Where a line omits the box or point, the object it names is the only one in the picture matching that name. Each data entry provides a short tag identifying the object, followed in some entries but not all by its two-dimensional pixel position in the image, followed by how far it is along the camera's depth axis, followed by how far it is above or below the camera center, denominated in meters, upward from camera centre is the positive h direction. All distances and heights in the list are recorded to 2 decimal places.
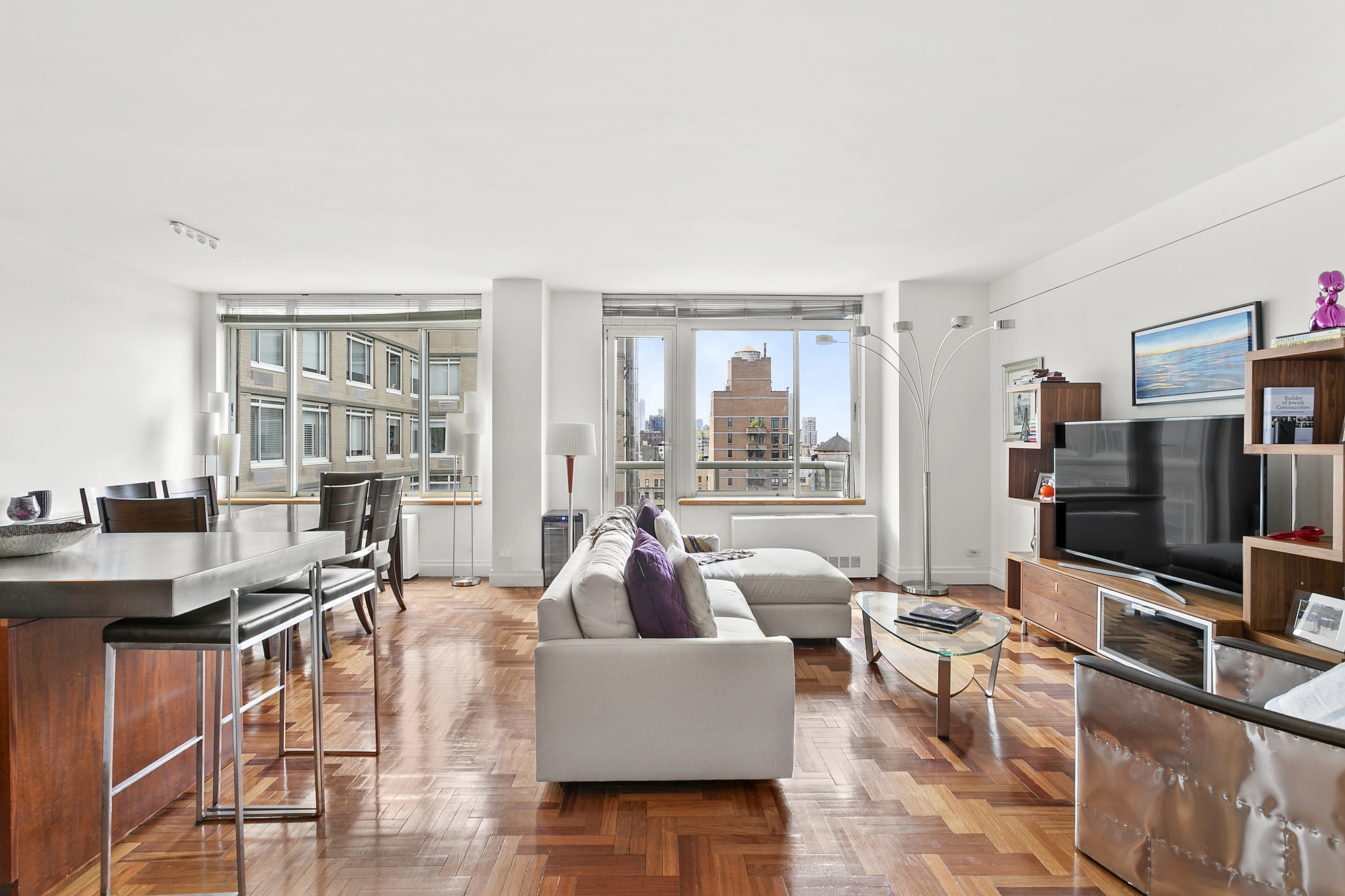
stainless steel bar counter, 1.75 -0.66
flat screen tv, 3.16 -0.25
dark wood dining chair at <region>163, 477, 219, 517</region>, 4.56 -0.28
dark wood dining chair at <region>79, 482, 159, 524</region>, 4.00 -0.26
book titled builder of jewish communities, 2.73 +0.12
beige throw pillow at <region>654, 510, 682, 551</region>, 3.94 -0.49
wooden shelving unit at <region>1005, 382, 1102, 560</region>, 4.46 +0.24
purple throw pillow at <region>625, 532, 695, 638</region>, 2.54 -0.56
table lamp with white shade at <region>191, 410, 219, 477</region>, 5.82 +0.13
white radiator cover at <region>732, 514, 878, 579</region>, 5.95 -0.75
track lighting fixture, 4.26 +1.36
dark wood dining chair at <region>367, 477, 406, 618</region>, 4.41 -0.43
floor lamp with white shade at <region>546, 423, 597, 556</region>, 5.64 +0.06
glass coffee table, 2.91 -0.85
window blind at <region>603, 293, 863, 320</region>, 6.40 +1.30
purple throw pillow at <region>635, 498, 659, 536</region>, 4.24 -0.42
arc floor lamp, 5.82 +0.55
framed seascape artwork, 3.43 +0.49
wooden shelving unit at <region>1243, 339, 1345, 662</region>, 2.69 -0.39
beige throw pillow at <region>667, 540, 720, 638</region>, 2.62 -0.56
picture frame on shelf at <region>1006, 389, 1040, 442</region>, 4.75 +0.25
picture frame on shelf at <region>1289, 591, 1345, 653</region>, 2.55 -0.66
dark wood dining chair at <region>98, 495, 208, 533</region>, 3.23 -0.31
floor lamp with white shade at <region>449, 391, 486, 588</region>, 5.92 +0.04
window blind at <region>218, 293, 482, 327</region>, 6.35 +1.28
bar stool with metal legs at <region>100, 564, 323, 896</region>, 1.80 -0.50
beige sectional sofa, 2.43 -0.91
